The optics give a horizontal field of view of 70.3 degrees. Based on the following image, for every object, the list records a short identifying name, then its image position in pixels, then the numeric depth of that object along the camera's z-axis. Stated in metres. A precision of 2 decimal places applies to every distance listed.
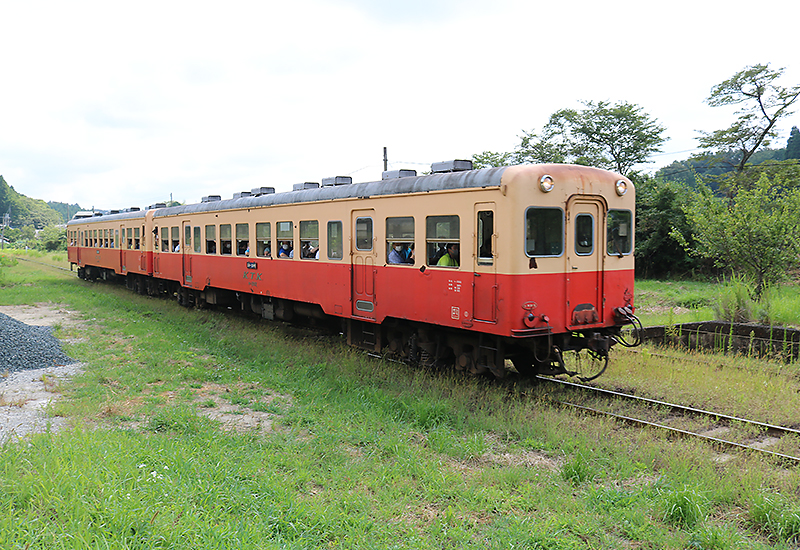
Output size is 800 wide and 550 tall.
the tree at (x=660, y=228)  28.42
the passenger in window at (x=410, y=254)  9.59
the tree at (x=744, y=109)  27.83
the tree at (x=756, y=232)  13.61
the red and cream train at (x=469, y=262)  7.98
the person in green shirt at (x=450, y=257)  8.77
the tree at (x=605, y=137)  34.09
